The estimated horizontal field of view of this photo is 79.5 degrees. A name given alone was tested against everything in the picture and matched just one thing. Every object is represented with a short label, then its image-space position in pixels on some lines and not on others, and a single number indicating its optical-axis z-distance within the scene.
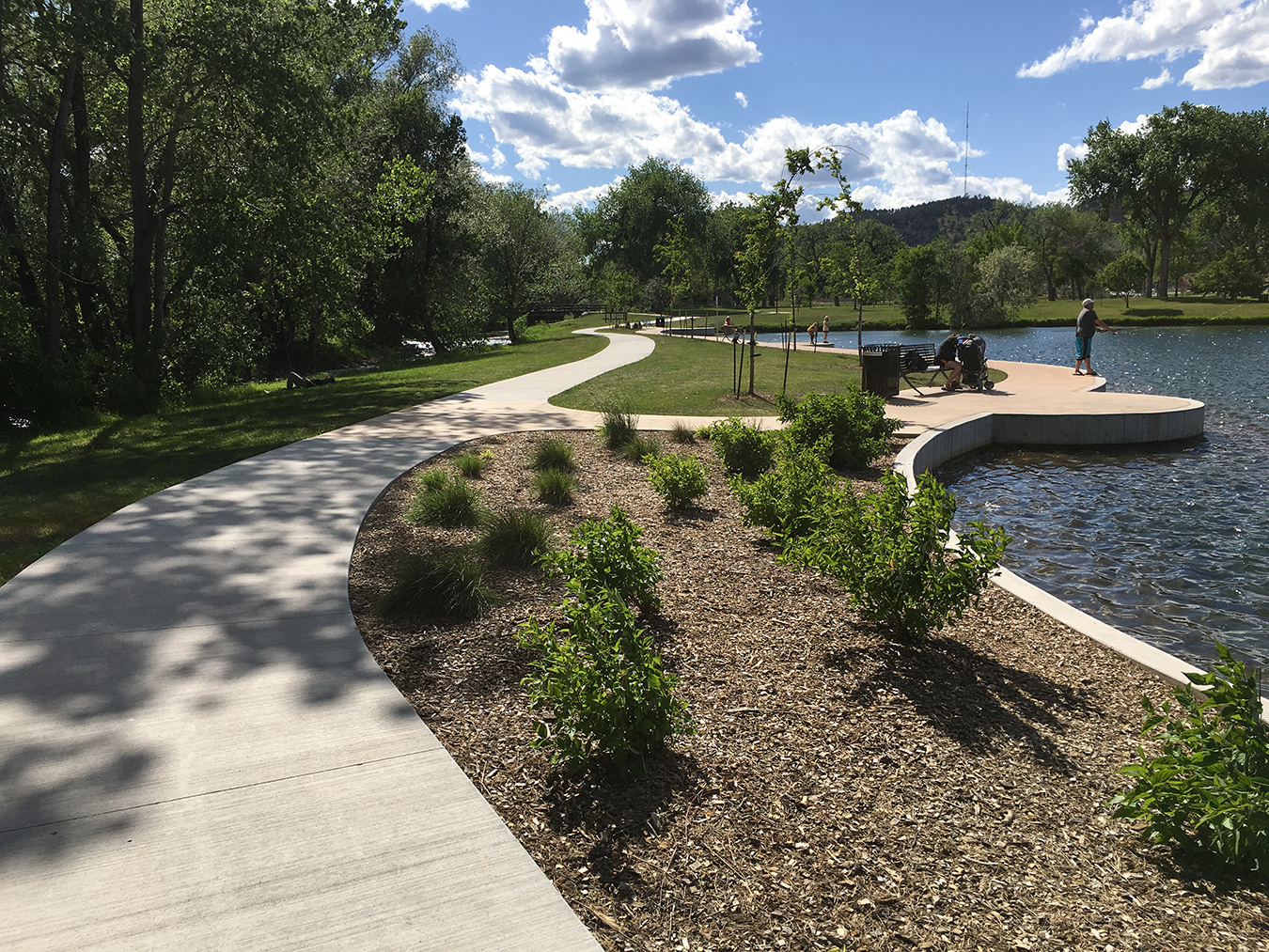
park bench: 15.77
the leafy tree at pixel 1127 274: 69.88
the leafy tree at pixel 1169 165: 60.25
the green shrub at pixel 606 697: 3.06
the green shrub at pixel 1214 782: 2.55
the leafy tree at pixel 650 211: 65.19
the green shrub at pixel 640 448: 8.93
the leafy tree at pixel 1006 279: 46.31
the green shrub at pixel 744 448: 8.16
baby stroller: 14.71
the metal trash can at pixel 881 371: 13.47
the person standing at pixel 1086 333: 16.23
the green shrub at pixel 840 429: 8.64
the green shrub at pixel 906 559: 4.07
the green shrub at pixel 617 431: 9.59
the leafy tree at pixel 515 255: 38.22
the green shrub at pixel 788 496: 5.79
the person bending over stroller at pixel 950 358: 14.95
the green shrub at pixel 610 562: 4.30
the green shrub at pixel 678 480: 6.89
